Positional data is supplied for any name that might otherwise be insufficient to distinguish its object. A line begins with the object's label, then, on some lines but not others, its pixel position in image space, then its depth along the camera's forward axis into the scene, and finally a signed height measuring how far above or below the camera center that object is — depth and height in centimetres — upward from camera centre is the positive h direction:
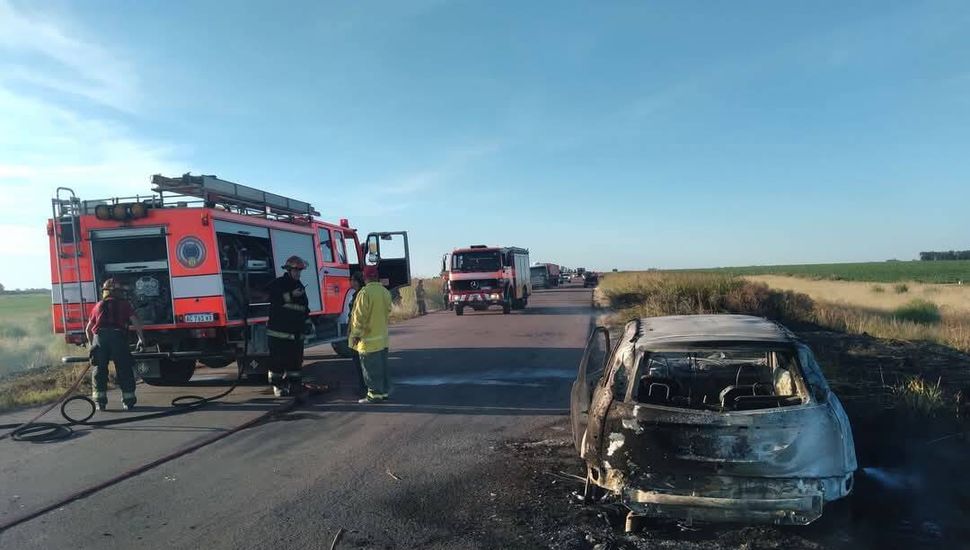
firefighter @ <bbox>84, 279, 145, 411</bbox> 841 -32
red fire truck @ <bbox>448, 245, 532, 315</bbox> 2577 +21
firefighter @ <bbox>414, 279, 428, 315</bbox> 3030 -43
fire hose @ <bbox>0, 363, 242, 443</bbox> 736 -125
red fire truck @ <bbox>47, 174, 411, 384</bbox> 931 +59
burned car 397 -106
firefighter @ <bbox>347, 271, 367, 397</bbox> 933 -86
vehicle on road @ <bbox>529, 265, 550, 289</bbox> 5800 +23
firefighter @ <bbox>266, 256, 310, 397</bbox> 911 -40
